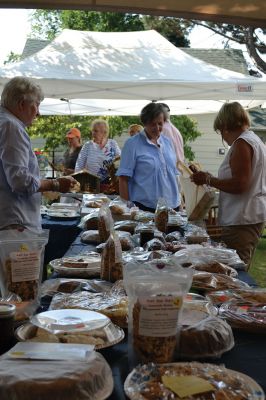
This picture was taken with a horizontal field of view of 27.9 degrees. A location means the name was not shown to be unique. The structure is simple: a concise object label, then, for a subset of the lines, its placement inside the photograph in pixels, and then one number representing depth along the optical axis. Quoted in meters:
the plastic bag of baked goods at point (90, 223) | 3.26
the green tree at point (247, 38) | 14.30
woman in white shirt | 3.12
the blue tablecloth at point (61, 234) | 3.94
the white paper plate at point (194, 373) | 1.01
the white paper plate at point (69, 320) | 1.26
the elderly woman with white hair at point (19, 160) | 2.75
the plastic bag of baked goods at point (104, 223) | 2.44
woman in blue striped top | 6.77
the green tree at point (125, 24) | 17.66
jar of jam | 1.18
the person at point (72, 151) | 8.23
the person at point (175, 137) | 6.33
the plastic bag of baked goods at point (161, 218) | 3.12
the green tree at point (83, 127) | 14.30
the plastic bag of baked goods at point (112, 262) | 1.96
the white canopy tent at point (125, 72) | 6.82
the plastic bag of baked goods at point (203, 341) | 1.24
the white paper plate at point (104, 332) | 1.25
